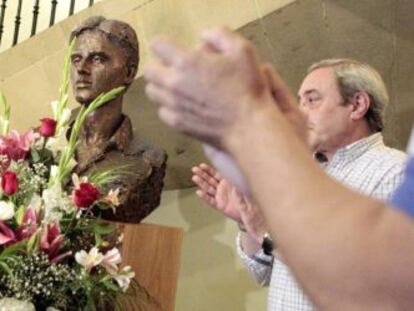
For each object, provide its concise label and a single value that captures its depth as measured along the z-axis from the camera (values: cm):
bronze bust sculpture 219
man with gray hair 161
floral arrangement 161
